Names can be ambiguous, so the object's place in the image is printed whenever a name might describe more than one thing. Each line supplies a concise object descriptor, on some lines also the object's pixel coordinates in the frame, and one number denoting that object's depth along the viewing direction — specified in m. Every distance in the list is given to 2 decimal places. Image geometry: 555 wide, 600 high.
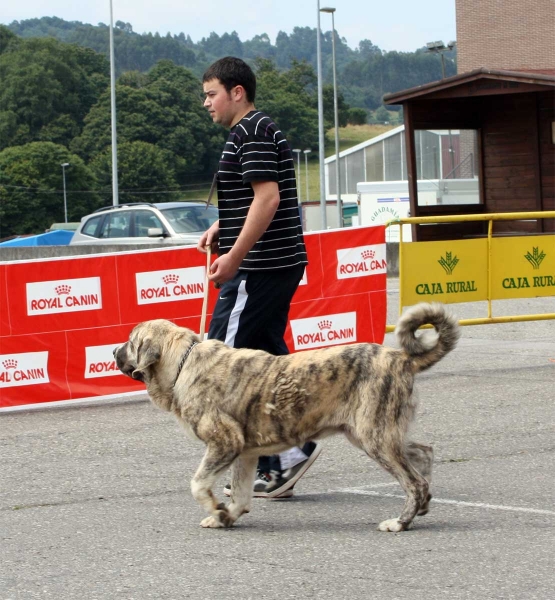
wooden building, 17.17
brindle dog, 5.17
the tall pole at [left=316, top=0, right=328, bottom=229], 43.30
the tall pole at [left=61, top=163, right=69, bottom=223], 108.00
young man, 5.57
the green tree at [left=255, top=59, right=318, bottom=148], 135.38
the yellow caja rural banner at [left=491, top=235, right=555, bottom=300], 11.17
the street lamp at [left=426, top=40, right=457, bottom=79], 61.50
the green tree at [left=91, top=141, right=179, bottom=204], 117.25
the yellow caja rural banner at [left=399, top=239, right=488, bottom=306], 10.74
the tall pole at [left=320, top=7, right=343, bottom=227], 50.95
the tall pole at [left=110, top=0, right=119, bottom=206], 39.95
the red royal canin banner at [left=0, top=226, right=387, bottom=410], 8.99
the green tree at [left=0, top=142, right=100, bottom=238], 110.00
